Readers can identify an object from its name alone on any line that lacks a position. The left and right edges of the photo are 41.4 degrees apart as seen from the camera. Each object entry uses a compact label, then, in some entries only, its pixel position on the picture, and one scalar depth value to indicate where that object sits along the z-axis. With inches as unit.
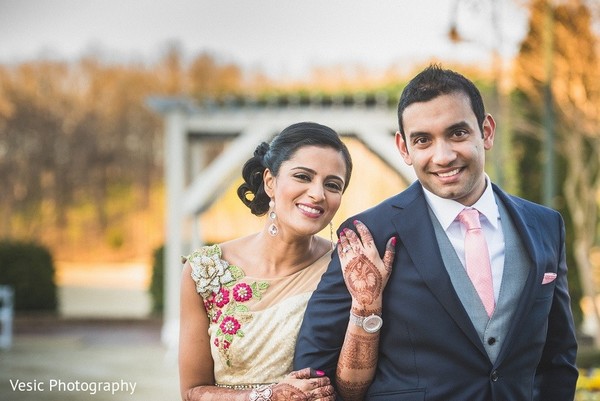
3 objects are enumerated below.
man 83.3
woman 100.0
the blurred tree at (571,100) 337.7
